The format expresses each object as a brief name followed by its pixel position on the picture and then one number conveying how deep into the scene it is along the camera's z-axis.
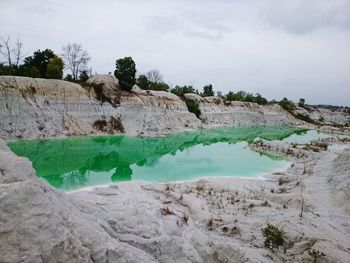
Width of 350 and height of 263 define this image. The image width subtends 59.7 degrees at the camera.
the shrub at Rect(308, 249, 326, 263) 7.99
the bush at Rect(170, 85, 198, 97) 66.10
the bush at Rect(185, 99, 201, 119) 57.69
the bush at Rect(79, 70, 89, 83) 48.49
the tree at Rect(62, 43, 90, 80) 61.12
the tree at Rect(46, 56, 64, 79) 40.59
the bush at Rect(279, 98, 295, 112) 91.21
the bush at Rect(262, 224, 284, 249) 9.02
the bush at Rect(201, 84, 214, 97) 82.56
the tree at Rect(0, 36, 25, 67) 51.00
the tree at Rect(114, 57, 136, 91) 44.81
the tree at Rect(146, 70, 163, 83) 95.38
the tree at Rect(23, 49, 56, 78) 42.62
